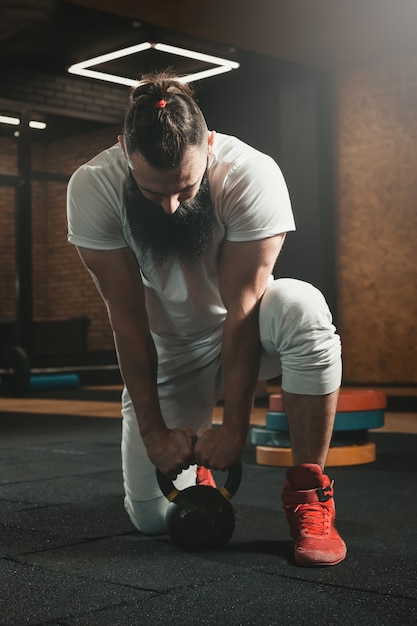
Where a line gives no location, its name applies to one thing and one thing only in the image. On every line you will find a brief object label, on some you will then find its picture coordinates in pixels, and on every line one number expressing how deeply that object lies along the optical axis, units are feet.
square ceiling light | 22.20
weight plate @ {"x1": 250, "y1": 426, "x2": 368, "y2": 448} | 10.07
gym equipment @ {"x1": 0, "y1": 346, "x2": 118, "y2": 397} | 22.61
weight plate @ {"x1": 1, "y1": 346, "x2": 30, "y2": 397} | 22.58
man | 5.34
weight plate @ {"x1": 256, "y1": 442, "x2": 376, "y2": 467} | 10.02
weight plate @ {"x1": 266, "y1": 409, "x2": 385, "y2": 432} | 9.88
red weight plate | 9.90
